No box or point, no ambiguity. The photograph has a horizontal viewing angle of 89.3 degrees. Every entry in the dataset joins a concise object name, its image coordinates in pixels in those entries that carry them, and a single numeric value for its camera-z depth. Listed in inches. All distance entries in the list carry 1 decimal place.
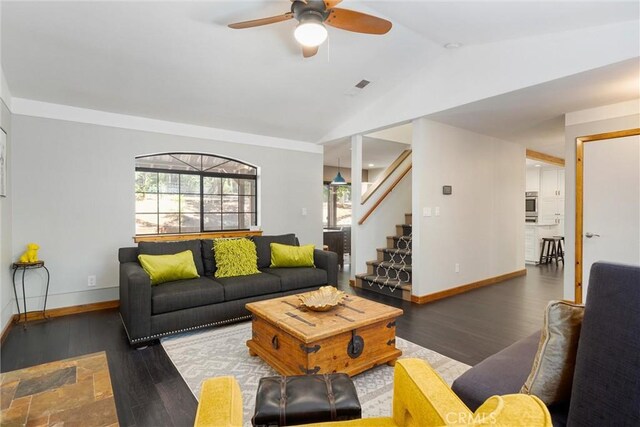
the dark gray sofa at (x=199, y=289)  112.1
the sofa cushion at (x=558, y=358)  44.8
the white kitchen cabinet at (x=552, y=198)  320.2
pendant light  296.4
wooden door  141.9
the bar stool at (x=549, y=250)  289.3
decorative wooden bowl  98.5
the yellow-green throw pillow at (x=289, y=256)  161.9
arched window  180.4
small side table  133.6
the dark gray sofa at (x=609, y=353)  33.4
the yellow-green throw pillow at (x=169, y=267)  127.1
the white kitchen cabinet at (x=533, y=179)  338.0
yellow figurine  136.3
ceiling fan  88.6
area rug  82.4
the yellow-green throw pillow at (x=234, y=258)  145.3
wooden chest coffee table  84.8
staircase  182.1
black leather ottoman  52.6
